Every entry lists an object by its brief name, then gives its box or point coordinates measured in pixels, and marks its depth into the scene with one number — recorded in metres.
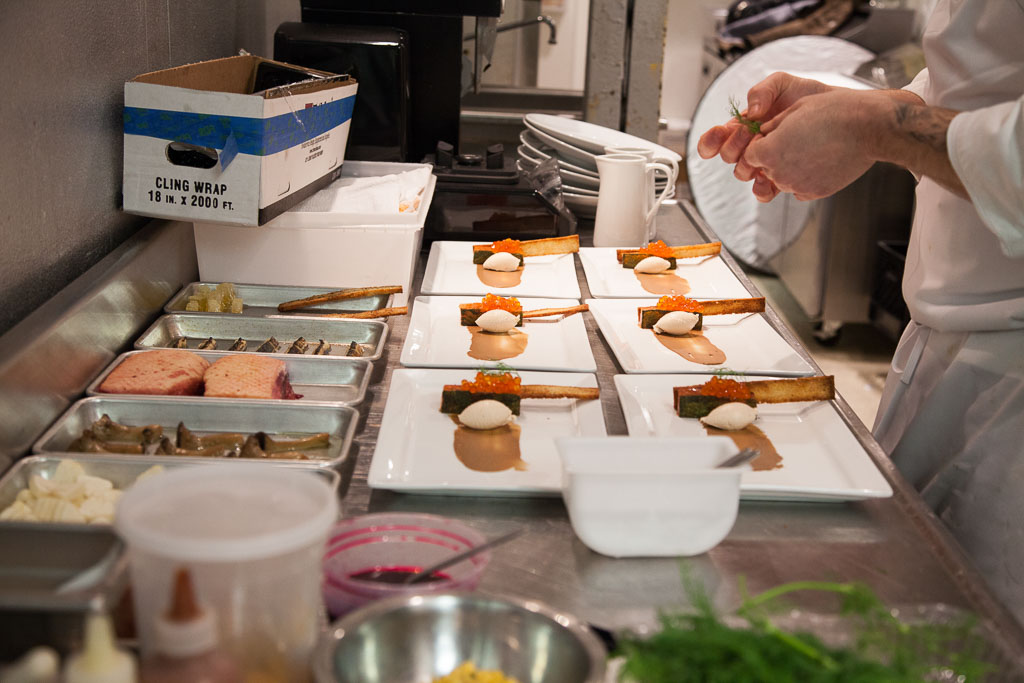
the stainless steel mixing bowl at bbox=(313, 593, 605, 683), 0.75
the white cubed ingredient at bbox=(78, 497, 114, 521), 0.98
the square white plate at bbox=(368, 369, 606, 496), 1.11
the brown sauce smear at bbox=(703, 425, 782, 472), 1.22
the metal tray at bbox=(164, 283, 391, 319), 1.71
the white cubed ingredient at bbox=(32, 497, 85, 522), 0.97
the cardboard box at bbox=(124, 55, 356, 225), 1.49
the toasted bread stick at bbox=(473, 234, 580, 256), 2.03
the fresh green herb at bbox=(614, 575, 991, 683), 0.70
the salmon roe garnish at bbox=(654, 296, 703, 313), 1.70
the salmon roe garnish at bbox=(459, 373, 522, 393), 1.31
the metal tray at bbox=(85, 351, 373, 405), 1.40
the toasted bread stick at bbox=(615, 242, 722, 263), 2.04
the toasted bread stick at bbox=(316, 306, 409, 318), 1.65
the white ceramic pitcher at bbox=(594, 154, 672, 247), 2.09
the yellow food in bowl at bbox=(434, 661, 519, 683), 0.75
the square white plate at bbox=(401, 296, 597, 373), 1.49
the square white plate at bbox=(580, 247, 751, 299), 1.88
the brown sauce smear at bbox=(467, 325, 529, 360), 1.54
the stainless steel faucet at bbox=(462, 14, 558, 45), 2.69
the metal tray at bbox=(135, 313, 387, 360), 1.55
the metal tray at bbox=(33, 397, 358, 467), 1.24
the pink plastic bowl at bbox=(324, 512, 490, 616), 0.89
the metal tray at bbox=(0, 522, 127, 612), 0.81
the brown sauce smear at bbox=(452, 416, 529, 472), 1.18
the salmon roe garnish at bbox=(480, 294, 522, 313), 1.66
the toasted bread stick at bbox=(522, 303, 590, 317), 1.71
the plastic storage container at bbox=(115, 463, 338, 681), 0.66
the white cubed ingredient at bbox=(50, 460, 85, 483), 1.04
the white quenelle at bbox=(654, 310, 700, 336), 1.65
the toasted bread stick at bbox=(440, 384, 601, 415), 1.30
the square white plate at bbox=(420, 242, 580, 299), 1.85
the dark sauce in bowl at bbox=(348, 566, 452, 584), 0.88
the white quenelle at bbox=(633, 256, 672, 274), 1.97
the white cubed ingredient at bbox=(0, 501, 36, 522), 0.98
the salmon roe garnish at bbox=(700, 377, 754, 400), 1.33
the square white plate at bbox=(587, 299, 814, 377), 1.53
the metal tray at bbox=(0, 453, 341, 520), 1.06
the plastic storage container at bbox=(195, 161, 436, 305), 1.71
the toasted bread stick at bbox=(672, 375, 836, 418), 1.33
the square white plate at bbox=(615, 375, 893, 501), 1.12
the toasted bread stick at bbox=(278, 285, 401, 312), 1.69
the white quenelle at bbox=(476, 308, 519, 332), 1.61
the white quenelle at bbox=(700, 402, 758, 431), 1.29
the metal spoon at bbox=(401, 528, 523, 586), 0.86
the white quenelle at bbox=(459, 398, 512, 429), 1.26
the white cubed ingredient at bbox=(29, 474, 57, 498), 1.00
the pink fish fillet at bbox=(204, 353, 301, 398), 1.29
